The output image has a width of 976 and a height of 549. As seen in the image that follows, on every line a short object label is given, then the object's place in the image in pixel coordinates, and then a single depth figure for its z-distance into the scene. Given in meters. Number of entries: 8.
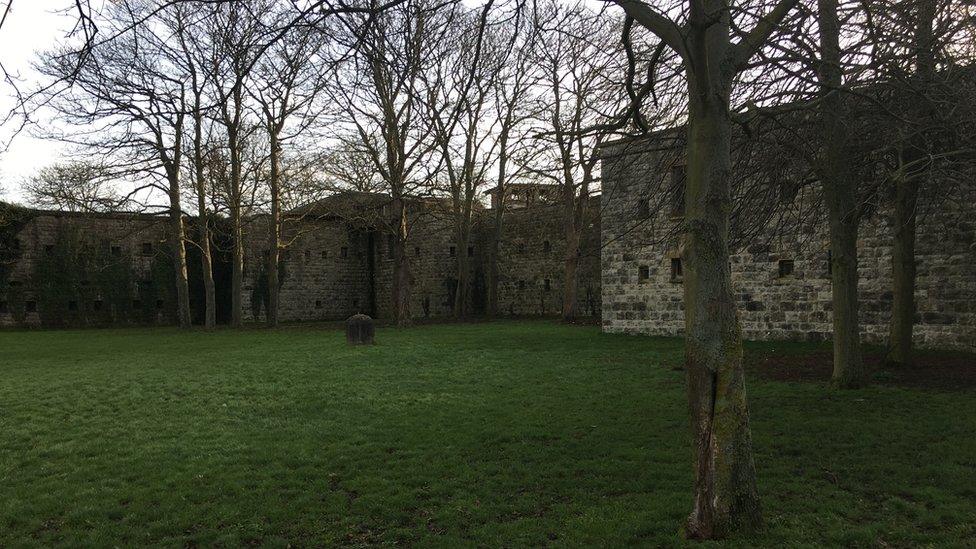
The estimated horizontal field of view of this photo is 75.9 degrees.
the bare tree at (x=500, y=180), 22.66
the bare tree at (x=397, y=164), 21.73
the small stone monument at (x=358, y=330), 16.44
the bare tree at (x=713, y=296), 4.07
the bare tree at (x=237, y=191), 22.20
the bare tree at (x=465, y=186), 24.41
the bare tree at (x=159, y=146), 19.25
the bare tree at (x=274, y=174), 21.76
